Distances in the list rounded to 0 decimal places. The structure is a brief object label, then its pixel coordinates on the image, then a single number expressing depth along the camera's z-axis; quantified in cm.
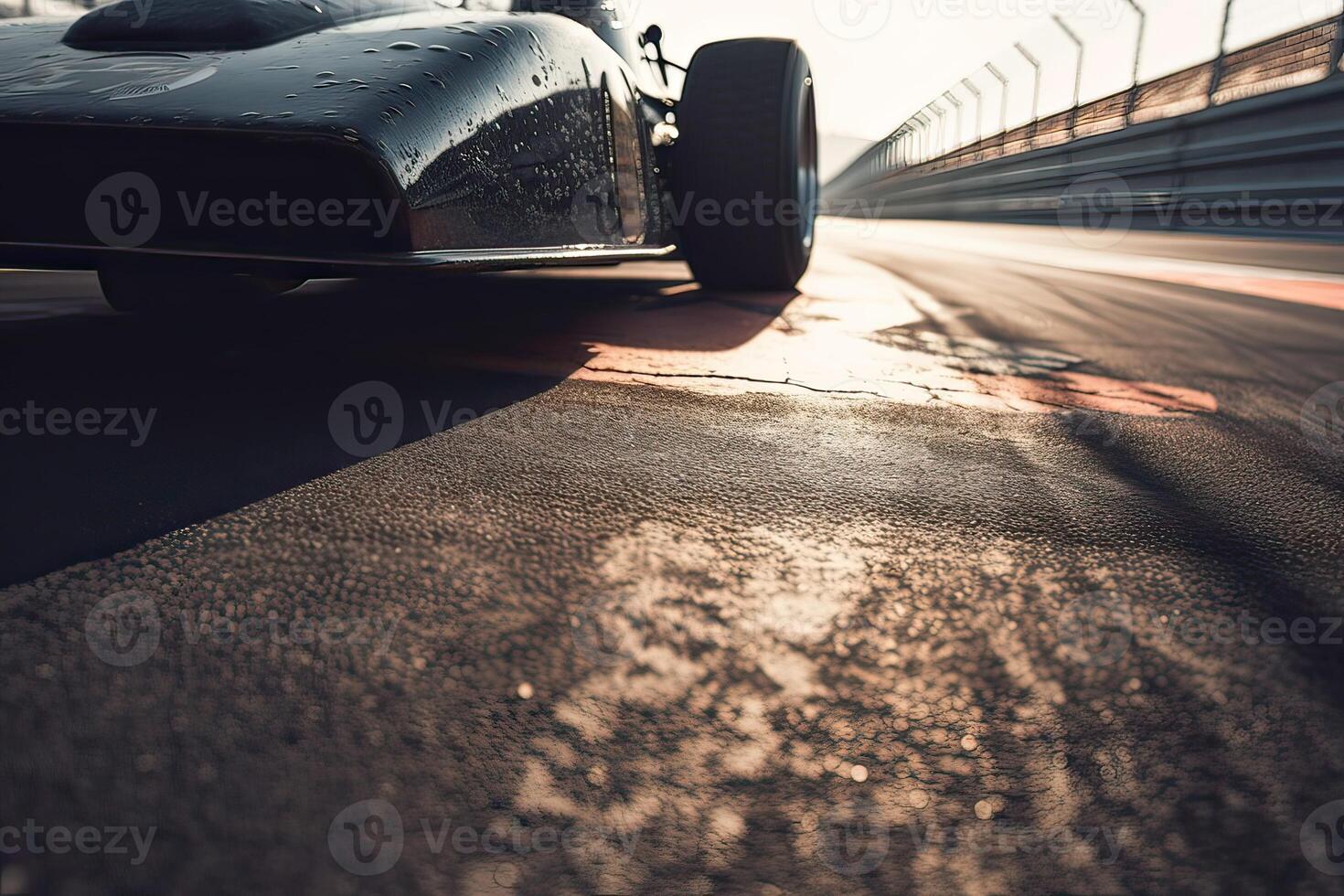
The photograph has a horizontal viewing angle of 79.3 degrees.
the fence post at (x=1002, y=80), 1226
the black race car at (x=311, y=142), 107
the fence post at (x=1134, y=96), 831
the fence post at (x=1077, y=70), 970
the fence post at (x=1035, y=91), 1101
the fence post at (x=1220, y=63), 642
